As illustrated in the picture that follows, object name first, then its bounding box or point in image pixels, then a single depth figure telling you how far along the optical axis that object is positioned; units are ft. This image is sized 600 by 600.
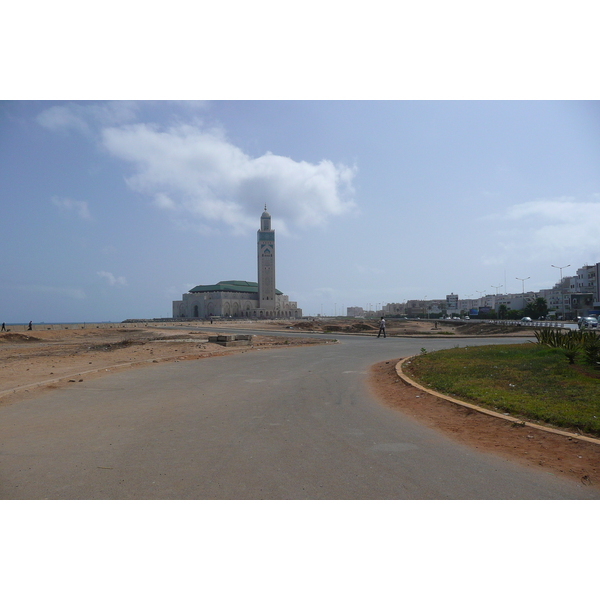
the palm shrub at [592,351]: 30.59
